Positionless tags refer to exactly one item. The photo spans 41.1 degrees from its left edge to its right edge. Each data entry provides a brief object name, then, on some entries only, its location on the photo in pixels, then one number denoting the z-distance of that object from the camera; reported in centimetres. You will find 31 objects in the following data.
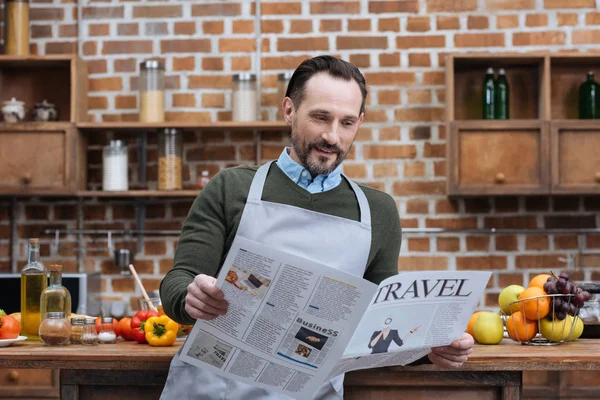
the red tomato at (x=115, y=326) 222
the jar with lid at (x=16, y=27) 366
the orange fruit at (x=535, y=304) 206
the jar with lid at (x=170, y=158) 360
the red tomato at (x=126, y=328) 221
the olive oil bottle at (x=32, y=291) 225
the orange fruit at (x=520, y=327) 211
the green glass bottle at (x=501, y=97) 361
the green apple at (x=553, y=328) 210
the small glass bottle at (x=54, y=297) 216
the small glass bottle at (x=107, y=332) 218
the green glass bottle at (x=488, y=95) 362
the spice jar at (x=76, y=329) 216
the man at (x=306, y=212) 181
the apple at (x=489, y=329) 215
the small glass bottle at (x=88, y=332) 213
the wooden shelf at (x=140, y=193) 356
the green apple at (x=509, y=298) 214
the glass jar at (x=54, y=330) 209
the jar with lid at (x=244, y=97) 362
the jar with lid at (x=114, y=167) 363
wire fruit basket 207
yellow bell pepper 211
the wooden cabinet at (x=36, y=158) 356
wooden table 194
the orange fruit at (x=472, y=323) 220
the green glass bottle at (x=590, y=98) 361
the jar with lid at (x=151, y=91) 364
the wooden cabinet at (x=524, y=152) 352
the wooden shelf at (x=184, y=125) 357
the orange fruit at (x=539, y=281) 214
